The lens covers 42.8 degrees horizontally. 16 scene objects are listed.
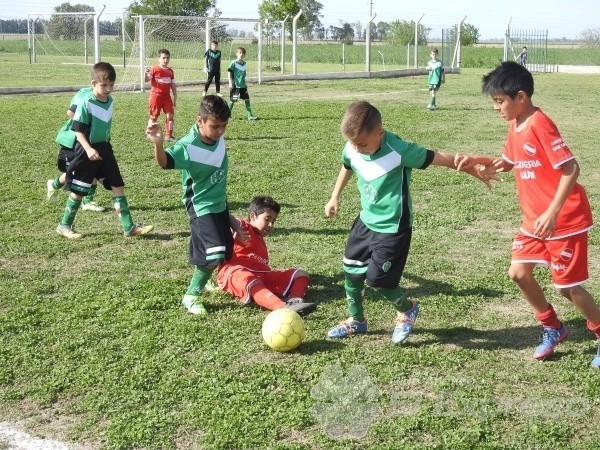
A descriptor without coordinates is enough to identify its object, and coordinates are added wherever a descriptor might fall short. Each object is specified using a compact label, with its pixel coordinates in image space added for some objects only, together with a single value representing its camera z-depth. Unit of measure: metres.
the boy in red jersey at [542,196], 4.21
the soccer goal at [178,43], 25.69
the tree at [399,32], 52.28
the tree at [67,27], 35.19
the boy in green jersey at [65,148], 7.36
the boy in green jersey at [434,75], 20.38
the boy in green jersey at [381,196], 4.52
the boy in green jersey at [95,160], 7.20
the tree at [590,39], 64.69
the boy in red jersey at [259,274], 5.41
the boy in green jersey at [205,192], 5.29
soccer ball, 4.61
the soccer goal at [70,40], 34.22
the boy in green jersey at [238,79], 17.36
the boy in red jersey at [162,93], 14.20
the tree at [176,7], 54.84
